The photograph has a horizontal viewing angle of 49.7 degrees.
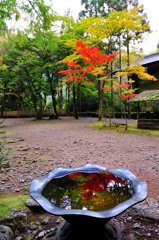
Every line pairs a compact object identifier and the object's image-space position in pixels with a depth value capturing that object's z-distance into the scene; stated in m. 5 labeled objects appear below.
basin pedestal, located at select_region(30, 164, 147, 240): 1.52
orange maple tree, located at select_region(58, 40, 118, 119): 9.78
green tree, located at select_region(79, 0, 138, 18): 16.30
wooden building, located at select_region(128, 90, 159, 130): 9.66
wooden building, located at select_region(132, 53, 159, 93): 14.31
